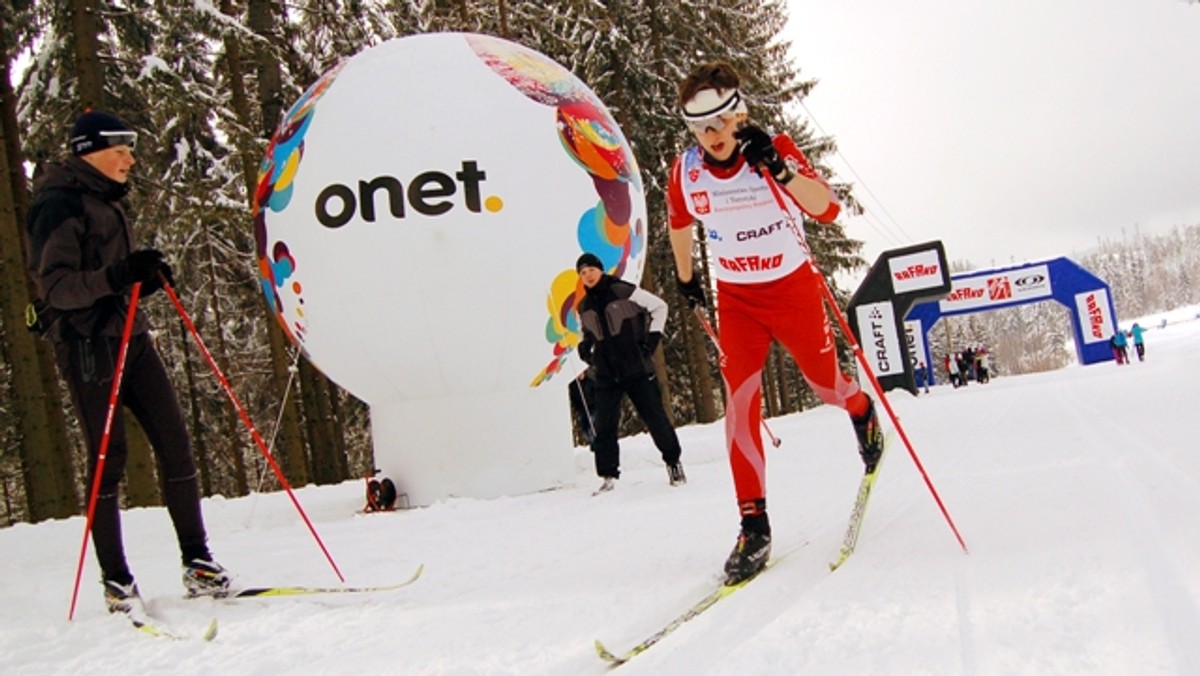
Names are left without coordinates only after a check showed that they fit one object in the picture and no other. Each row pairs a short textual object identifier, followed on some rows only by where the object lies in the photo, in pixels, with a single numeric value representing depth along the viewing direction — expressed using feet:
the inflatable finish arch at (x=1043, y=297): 93.25
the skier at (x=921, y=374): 101.09
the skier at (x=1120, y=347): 87.96
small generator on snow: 24.88
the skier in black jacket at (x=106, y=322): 11.48
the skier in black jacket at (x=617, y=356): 21.88
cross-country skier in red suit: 10.99
